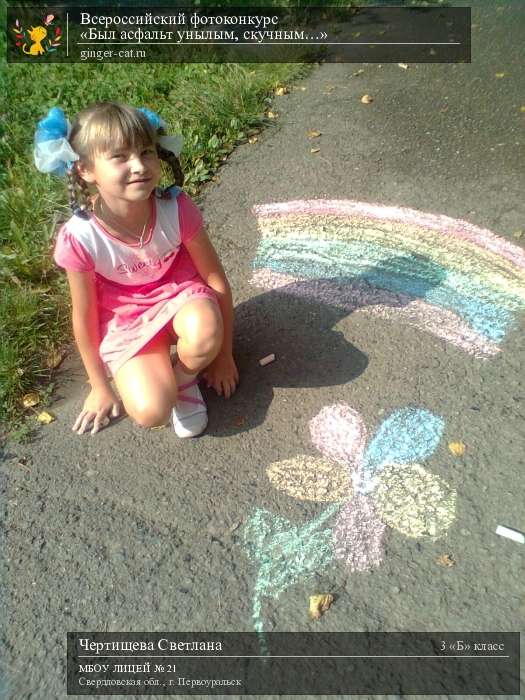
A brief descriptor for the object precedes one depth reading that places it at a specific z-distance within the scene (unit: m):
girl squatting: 2.27
